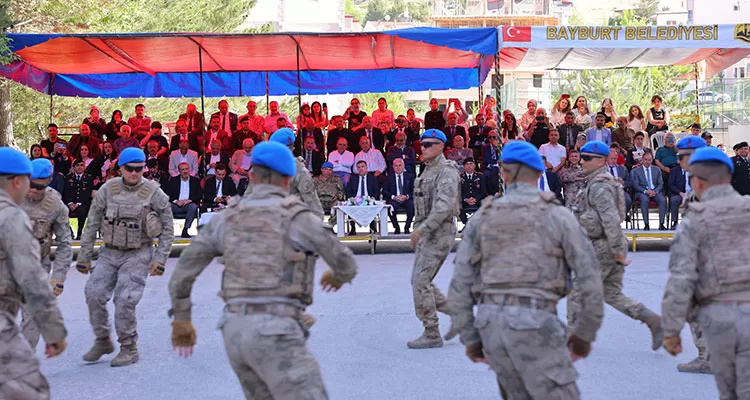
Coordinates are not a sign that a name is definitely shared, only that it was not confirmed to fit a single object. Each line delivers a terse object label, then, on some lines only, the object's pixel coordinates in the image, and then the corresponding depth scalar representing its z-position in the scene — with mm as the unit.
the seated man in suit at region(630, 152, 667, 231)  17219
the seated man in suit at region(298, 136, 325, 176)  18395
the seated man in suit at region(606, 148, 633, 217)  17250
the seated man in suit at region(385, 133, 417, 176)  18269
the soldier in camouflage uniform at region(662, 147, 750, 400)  5043
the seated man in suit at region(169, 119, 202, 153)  19125
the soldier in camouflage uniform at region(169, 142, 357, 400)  4758
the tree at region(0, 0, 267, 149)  23234
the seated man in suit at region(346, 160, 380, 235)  17594
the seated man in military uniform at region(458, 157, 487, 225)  17484
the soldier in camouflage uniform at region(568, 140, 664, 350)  8195
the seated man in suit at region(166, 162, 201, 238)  17266
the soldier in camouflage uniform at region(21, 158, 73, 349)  8062
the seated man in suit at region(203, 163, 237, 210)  17328
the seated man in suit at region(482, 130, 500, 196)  17672
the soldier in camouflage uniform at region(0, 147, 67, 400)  4992
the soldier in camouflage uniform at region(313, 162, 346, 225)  17500
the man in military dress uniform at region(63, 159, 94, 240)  17203
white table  16266
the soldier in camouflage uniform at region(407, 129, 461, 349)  8773
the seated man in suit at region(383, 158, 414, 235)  17391
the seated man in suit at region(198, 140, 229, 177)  18234
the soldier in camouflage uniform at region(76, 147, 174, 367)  8477
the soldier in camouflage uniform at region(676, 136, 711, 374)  7727
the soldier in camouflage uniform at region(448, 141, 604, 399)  4785
